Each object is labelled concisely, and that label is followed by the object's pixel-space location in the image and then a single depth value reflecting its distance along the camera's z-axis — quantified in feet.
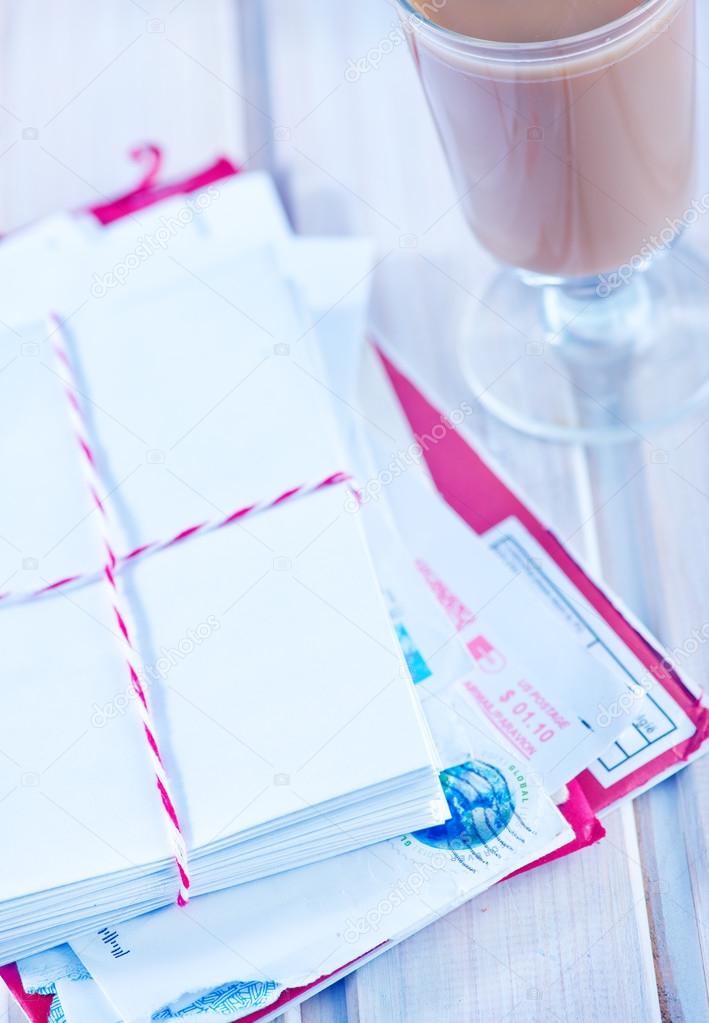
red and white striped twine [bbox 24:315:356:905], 1.92
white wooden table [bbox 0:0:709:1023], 1.96
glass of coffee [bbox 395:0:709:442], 1.92
